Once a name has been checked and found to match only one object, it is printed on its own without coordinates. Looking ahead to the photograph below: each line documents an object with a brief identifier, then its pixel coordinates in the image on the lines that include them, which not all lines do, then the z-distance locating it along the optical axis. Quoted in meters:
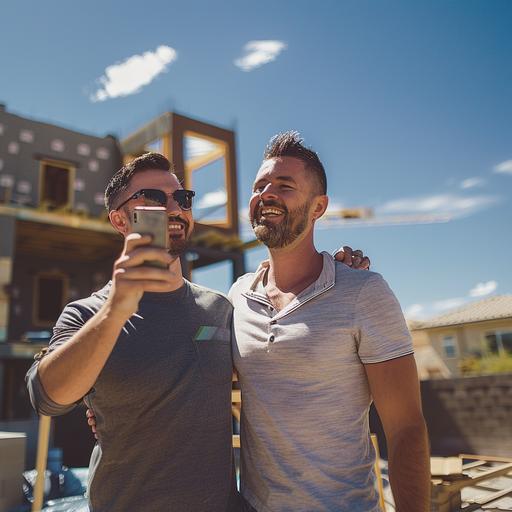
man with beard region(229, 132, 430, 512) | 2.04
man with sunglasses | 2.07
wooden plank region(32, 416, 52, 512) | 4.99
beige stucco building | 29.17
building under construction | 16.12
